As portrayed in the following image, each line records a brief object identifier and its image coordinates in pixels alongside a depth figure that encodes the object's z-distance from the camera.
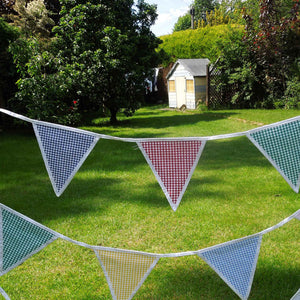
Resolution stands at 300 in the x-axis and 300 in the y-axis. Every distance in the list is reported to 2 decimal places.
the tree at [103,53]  10.22
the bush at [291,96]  12.70
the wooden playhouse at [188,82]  15.69
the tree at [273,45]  12.85
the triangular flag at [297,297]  1.91
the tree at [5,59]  9.45
